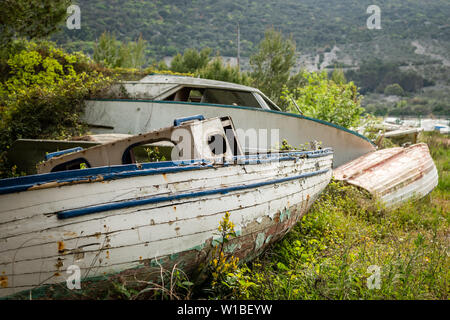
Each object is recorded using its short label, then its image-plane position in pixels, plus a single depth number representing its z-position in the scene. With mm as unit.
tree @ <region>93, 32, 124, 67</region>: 21469
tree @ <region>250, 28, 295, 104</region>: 22125
